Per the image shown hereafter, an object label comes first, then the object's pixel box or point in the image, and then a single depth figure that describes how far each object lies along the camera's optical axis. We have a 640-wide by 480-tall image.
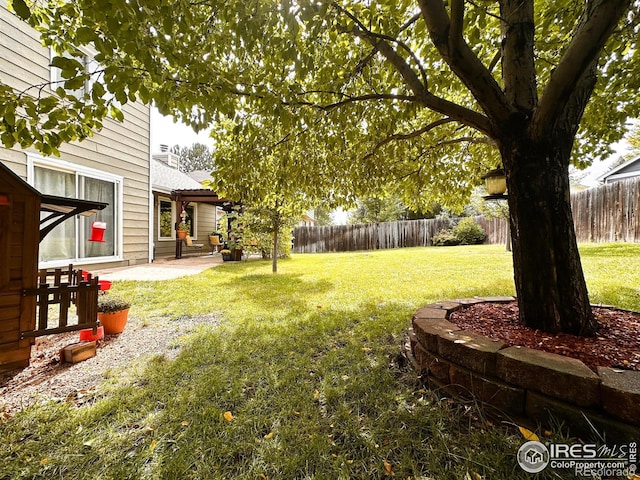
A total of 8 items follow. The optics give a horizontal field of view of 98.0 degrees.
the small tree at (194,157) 42.38
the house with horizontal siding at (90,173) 5.10
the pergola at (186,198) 10.09
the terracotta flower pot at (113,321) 3.39
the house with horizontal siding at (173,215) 10.27
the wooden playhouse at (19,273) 2.15
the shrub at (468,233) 15.57
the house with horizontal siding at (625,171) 14.34
